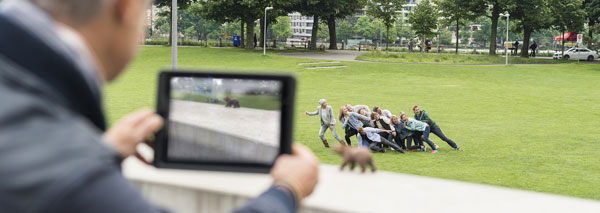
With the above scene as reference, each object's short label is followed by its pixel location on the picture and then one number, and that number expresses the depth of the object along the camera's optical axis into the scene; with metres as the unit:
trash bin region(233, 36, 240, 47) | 65.62
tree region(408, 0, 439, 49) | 64.55
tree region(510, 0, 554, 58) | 57.16
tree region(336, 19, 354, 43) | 123.19
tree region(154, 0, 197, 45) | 60.72
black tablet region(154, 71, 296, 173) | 1.81
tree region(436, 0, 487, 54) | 59.38
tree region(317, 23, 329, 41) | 122.78
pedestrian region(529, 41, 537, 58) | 63.77
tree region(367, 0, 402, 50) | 62.88
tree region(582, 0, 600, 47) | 56.34
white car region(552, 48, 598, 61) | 59.66
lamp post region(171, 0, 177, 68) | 21.46
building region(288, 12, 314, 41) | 179.12
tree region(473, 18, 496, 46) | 125.12
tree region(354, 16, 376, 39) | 124.24
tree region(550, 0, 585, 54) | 57.25
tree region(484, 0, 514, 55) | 58.84
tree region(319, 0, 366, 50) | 59.56
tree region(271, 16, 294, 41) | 115.75
